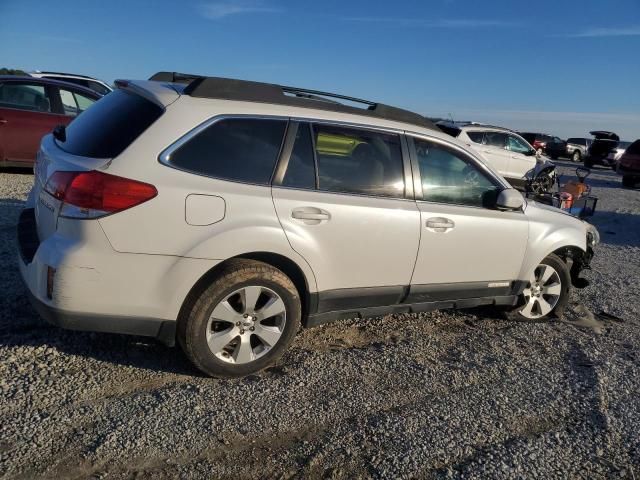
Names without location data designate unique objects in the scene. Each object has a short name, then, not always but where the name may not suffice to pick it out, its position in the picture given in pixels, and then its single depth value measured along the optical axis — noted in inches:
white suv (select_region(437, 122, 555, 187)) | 577.6
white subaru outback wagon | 118.9
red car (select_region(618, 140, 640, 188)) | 741.9
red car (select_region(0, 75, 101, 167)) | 350.6
